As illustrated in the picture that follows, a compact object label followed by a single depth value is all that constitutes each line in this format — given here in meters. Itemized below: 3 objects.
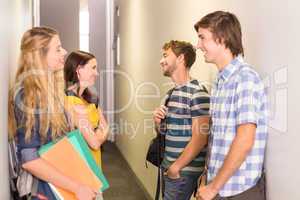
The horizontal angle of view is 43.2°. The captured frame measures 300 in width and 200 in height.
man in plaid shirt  1.45
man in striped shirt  2.06
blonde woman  1.54
